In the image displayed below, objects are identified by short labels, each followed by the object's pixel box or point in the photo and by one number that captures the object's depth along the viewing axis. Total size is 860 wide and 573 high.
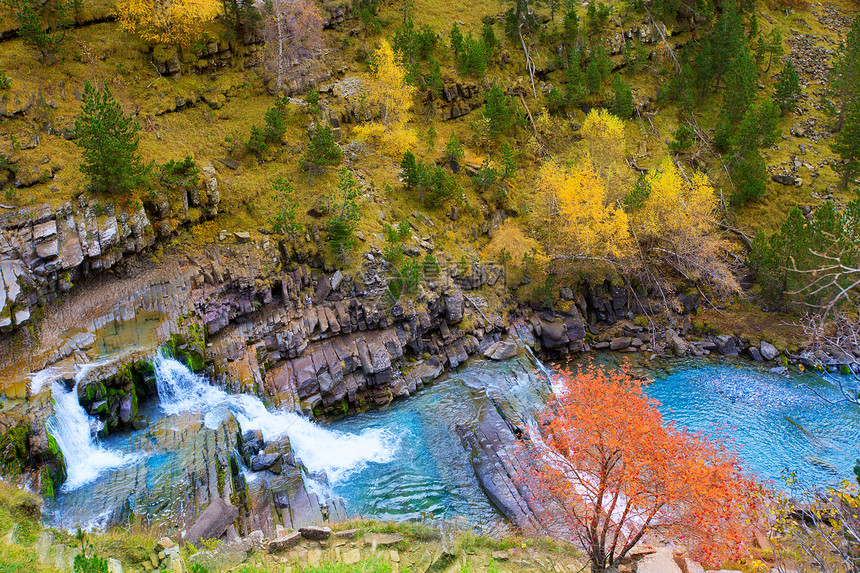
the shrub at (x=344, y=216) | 32.69
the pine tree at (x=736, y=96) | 46.88
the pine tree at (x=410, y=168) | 38.97
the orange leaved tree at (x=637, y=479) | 17.23
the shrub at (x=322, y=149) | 35.78
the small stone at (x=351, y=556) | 17.50
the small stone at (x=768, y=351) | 35.85
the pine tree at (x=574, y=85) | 49.28
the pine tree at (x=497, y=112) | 44.22
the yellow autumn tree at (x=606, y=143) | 43.94
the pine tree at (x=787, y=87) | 48.91
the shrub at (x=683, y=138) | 45.81
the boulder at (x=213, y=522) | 19.39
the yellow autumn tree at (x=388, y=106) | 42.59
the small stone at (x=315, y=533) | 18.67
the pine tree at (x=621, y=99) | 48.31
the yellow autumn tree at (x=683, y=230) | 38.78
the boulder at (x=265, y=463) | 23.83
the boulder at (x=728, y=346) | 37.19
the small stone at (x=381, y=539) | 18.58
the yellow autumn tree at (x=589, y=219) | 37.69
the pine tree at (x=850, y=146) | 42.41
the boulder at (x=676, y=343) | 37.31
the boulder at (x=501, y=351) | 34.50
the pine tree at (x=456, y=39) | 49.47
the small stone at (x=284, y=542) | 17.86
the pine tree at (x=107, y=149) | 27.16
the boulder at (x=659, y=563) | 17.72
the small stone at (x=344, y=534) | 18.94
